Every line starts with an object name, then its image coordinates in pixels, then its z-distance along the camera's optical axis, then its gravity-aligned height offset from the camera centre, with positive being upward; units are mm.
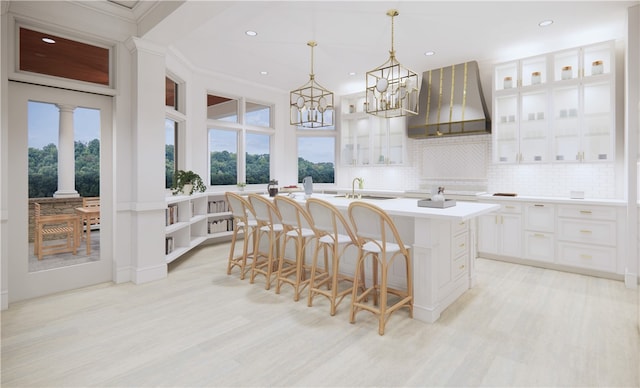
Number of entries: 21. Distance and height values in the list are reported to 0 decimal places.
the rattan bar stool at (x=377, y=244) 2578 -450
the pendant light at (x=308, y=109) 4320 +1105
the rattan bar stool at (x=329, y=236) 2898 -421
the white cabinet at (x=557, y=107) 4367 +1202
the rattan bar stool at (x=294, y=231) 3262 -418
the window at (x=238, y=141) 6398 +1037
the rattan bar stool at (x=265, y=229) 3617 -413
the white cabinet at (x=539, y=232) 4461 -562
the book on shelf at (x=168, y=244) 4527 -735
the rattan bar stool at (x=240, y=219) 4001 -359
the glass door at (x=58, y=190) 3303 +20
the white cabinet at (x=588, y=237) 4047 -584
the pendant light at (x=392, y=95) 3303 +1013
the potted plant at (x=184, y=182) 5039 +149
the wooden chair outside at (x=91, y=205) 3761 -153
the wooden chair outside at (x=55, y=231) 3434 -425
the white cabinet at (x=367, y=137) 6590 +1141
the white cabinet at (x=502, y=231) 4730 -596
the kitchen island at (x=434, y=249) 2719 -519
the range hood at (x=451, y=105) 5242 +1442
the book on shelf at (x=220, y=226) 5980 -632
